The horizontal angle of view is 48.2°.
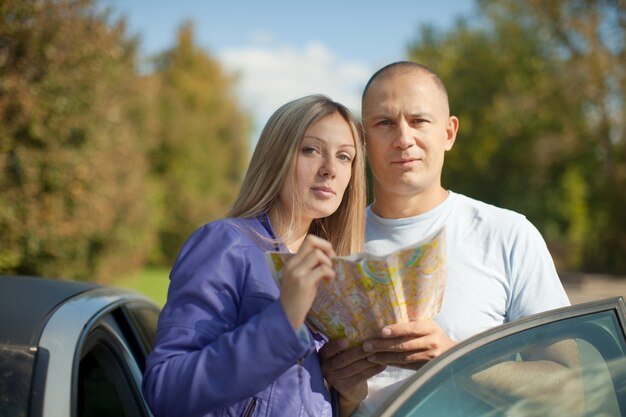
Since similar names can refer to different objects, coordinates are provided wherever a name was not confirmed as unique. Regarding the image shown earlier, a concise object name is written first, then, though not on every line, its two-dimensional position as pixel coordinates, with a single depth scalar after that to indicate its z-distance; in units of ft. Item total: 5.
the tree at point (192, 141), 82.02
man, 7.41
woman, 5.19
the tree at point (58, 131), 26.37
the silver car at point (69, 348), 6.59
